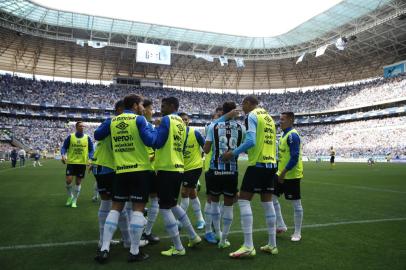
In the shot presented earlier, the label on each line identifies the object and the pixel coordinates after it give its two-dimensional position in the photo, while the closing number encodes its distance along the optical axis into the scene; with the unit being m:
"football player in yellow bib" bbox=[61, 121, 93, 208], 8.95
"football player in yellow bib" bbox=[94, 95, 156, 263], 4.45
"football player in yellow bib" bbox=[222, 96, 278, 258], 4.71
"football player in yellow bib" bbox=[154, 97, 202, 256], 4.67
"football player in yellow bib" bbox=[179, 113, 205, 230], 6.29
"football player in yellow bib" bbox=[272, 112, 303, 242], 5.70
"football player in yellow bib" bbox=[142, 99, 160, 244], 5.49
